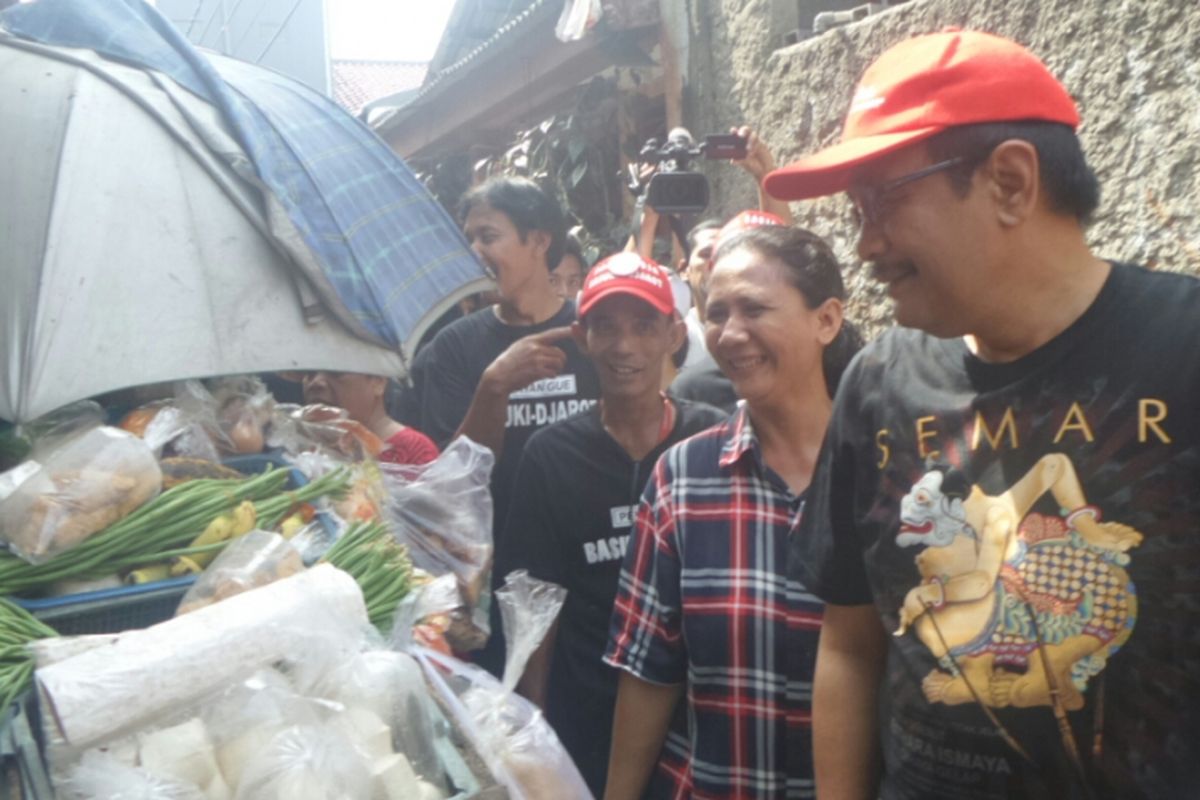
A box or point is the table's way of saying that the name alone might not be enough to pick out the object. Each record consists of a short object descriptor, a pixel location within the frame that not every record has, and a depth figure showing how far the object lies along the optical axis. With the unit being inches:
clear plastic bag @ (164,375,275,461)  93.0
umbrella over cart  88.0
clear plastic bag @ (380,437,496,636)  110.0
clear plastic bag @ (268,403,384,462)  105.1
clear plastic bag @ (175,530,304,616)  75.3
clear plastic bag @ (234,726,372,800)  62.8
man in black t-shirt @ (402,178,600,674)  138.7
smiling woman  87.8
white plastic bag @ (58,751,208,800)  60.7
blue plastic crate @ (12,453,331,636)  76.0
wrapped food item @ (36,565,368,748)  63.2
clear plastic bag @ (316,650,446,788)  70.9
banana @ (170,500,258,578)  80.8
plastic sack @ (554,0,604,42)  228.2
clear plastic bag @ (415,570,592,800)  76.2
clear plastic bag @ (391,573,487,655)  82.8
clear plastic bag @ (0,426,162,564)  76.6
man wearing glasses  55.9
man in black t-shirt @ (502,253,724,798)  115.8
